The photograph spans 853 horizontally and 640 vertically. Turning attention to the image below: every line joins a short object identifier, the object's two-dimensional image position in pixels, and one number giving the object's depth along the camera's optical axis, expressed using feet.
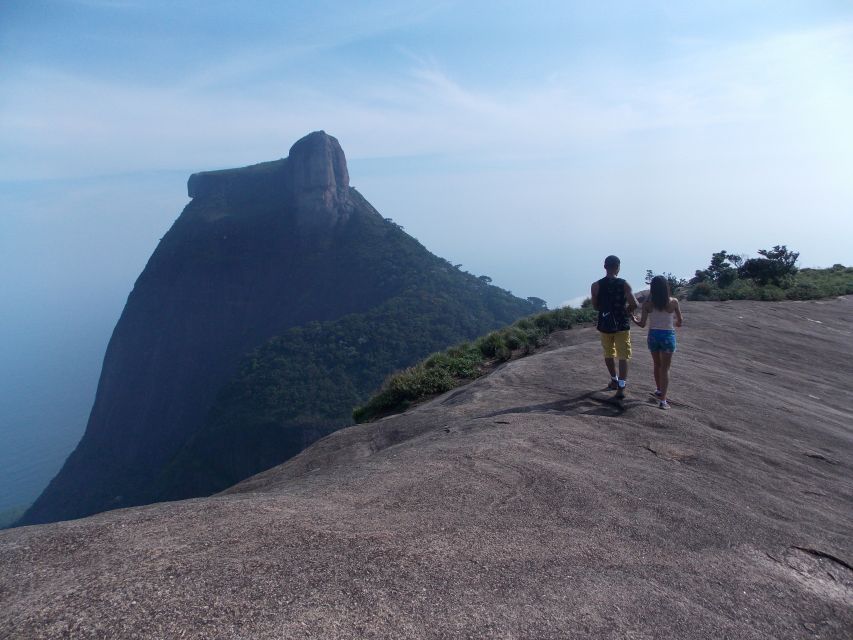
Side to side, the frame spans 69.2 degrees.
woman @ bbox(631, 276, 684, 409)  26.03
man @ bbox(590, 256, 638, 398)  26.86
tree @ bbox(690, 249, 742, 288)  77.15
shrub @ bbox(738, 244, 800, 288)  76.69
